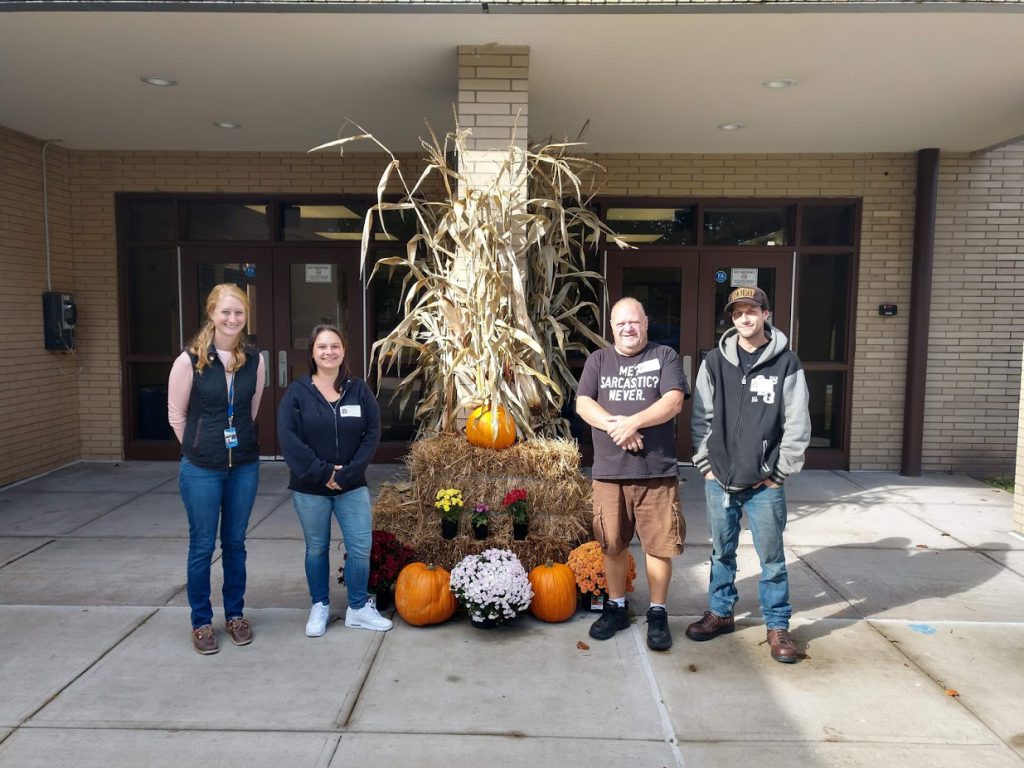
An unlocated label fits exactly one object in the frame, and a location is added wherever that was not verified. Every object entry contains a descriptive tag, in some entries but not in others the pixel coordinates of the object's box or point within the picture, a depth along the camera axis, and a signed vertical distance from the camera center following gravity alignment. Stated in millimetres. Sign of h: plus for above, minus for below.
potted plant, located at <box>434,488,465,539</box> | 4047 -995
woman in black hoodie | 3549 -636
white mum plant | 3682 -1310
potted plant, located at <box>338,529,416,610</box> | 3959 -1275
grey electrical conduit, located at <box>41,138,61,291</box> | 7371 +1042
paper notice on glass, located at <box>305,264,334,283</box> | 7844 +509
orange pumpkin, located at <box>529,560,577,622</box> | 3836 -1373
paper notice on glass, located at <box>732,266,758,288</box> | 7816 +533
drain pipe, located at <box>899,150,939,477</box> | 7449 +223
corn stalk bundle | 4402 +128
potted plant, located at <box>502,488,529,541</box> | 4066 -1015
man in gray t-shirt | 3520 -580
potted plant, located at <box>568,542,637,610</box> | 3906 -1297
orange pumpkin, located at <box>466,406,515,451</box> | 4324 -618
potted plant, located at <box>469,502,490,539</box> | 4059 -1064
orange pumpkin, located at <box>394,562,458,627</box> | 3768 -1379
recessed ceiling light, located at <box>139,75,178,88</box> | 5469 +1770
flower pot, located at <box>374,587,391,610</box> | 4031 -1496
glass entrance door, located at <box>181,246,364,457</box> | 7812 +283
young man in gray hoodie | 3449 -552
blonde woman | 3430 -536
